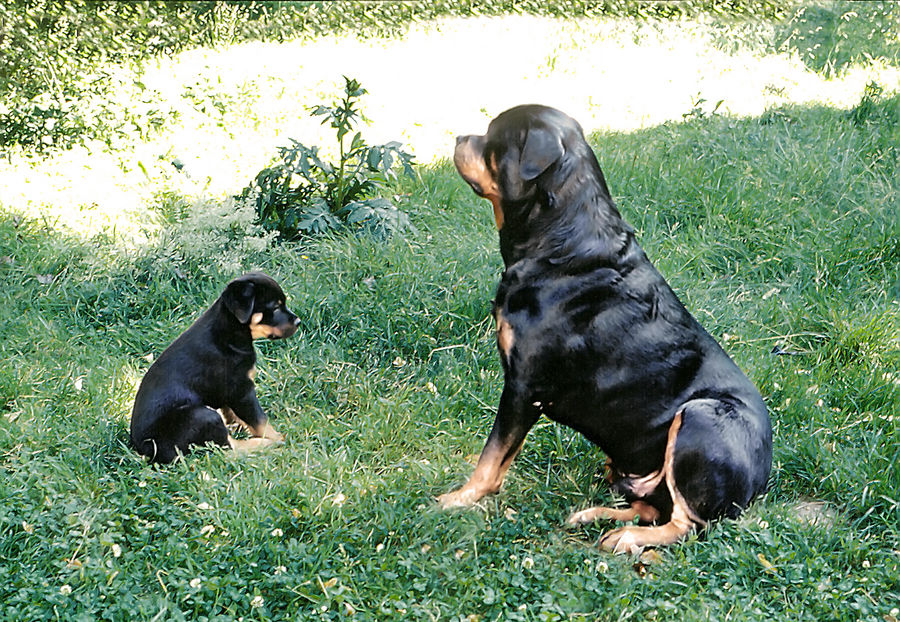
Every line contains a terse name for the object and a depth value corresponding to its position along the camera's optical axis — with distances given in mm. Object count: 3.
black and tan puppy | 3932
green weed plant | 5621
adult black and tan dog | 3402
